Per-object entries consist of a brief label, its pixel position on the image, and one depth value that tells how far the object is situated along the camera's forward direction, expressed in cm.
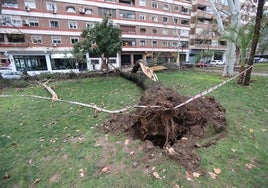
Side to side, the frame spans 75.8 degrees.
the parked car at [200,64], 3011
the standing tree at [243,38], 959
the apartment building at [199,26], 3938
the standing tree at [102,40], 1485
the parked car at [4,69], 1955
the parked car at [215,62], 3864
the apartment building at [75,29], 2436
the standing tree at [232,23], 1356
